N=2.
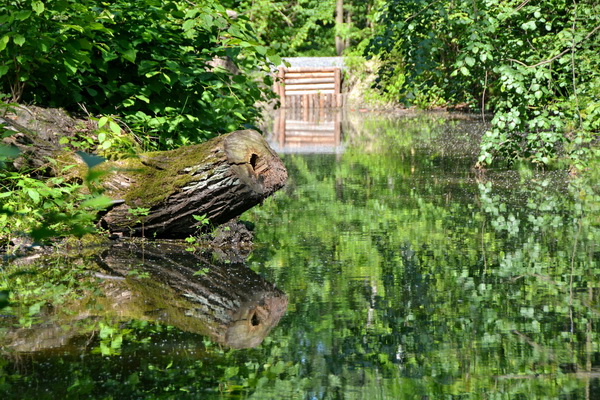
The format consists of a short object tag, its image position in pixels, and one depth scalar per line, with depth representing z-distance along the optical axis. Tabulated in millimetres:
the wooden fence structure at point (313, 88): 54000
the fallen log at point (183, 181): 11617
